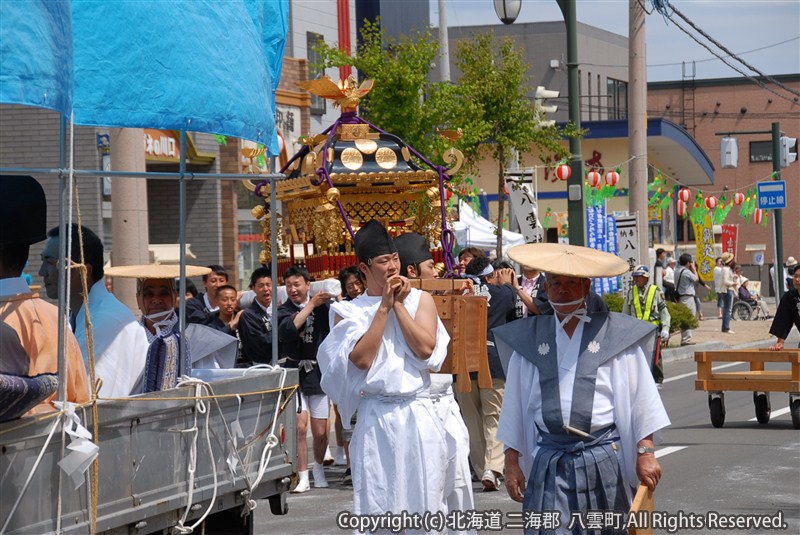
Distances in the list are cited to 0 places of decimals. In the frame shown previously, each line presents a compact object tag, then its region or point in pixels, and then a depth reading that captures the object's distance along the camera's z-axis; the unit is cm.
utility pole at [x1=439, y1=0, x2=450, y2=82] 2627
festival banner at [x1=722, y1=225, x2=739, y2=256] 4859
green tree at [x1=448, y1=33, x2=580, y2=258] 2516
